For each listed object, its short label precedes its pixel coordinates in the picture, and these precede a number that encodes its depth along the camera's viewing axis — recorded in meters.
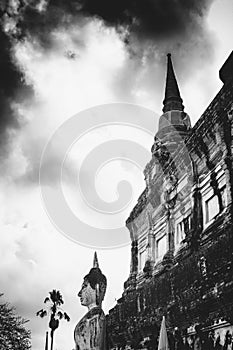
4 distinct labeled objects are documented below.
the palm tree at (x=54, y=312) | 39.00
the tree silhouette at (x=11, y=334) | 32.78
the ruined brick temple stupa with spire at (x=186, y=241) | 12.33
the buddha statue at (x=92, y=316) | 10.44
